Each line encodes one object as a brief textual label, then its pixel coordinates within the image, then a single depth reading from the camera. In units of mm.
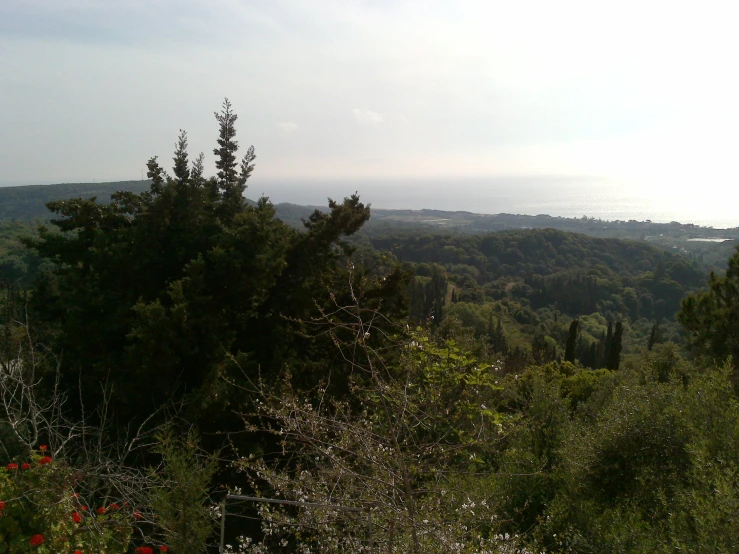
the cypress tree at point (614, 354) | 26844
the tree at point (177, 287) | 7891
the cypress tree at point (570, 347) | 27750
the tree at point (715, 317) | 9047
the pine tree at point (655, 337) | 38625
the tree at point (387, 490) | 2876
